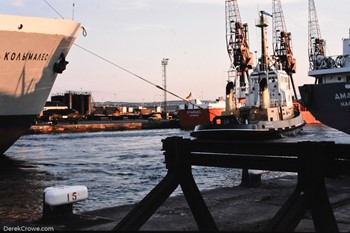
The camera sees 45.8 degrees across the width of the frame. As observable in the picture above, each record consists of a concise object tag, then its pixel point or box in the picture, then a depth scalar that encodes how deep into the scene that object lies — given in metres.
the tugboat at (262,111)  32.62
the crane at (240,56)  60.00
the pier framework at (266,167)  5.25
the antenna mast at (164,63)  114.86
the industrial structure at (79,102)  122.44
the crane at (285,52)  86.81
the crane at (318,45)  104.07
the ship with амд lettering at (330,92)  25.88
